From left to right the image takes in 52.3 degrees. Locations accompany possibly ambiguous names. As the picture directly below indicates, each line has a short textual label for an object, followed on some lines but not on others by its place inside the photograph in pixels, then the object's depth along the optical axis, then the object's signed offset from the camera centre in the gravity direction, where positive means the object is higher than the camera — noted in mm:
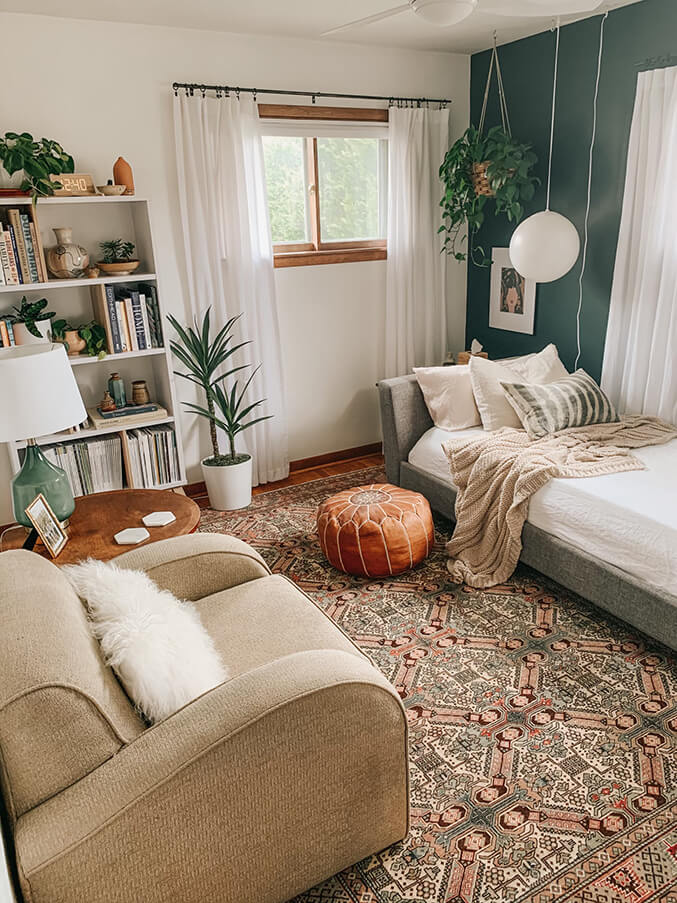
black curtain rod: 3506 +686
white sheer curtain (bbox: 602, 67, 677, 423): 3197 -249
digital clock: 3195 +213
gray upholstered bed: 2406 -1283
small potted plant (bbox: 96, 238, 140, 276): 3361 -132
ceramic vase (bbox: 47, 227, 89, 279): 3270 -115
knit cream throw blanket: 2912 -1052
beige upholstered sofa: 1226 -994
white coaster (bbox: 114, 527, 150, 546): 2350 -1000
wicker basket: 3863 +212
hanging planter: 3758 +234
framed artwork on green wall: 4184 -470
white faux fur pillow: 1432 -878
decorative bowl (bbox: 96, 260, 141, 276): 3352 -171
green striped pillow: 3281 -867
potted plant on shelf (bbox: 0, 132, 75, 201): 2975 +299
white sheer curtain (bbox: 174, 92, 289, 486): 3594 +34
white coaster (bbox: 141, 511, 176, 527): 2477 -996
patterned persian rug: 1687 -1520
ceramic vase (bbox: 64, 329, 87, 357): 3337 -510
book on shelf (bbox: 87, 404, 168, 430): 3473 -910
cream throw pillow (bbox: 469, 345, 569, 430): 3451 -789
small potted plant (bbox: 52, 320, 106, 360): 3330 -490
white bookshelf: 3332 -280
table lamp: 2078 -515
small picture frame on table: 2207 -906
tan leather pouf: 2959 -1286
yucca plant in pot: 3686 -933
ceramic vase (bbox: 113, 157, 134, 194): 3275 +255
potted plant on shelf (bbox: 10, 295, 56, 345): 3256 -403
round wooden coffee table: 2316 -1005
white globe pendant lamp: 3449 -137
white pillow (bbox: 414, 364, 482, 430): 3557 -874
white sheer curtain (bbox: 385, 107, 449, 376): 4184 -143
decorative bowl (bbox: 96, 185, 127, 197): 3227 +182
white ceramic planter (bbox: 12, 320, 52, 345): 3260 -457
